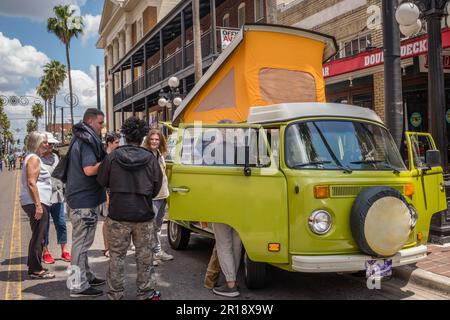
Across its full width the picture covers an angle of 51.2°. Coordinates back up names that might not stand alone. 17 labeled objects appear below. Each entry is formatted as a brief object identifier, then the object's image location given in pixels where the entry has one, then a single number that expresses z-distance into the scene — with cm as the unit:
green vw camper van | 450
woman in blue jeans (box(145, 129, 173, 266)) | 569
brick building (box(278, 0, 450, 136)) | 1193
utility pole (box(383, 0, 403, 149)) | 739
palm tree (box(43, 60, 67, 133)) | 6394
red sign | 1087
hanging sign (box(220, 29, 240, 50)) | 1782
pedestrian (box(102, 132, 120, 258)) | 732
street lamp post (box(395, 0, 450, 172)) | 756
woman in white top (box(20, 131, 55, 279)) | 581
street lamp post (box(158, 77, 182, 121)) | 1878
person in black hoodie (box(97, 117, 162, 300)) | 455
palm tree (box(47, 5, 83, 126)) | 4616
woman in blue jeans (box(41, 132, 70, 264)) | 657
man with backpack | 509
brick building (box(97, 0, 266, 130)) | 2128
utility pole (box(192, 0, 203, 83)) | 1589
